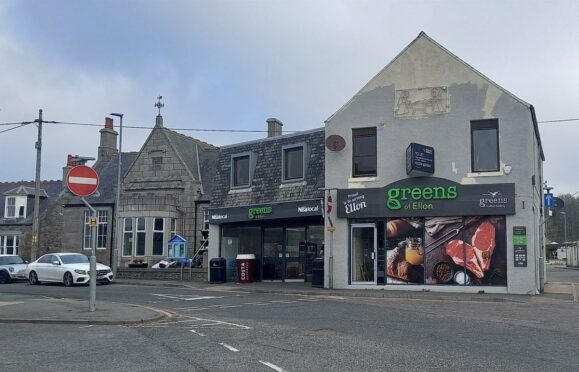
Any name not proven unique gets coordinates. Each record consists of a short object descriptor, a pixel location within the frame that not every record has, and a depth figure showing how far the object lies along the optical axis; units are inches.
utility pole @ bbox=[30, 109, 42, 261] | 1258.1
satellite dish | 907.4
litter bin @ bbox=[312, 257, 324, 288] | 915.4
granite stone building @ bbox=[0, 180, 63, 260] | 1755.7
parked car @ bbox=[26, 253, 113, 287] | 1009.5
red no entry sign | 514.3
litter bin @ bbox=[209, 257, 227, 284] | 1040.2
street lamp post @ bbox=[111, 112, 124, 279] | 1178.5
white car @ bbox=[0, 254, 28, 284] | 1187.9
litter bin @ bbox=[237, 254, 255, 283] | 1014.9
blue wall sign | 822.5
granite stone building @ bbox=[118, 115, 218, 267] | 1455.5
